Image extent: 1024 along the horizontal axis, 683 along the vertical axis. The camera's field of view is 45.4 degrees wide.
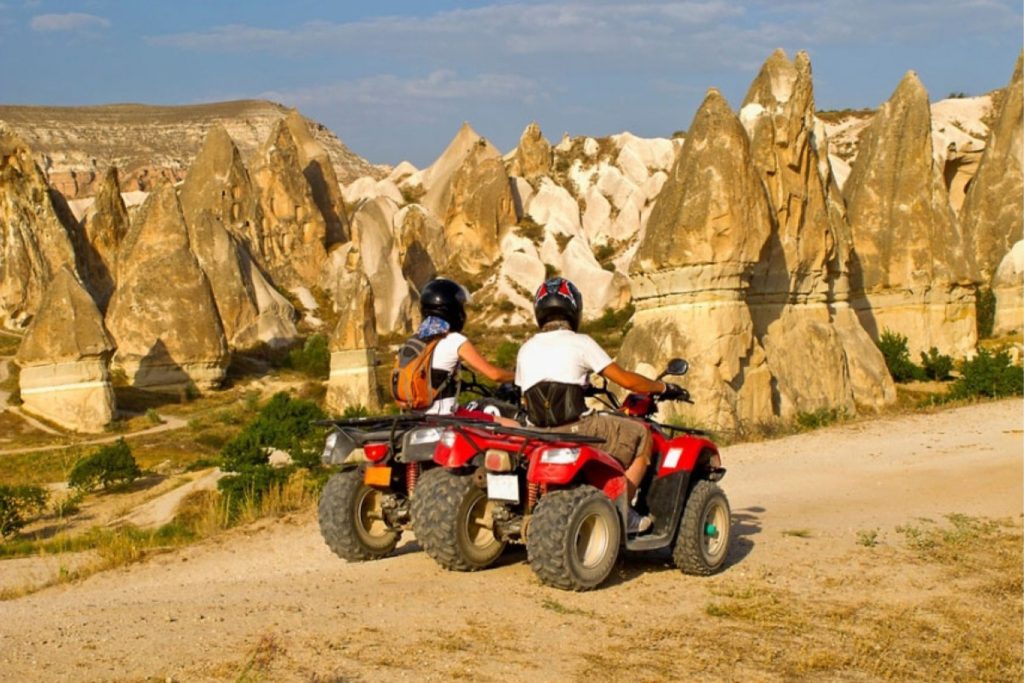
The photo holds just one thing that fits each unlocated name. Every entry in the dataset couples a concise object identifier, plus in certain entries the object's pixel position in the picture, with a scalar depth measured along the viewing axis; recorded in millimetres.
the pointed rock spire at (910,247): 24719
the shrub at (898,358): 22422
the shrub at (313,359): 31516
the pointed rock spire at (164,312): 29219
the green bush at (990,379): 16688
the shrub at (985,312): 29588
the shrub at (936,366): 22359
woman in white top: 6551
